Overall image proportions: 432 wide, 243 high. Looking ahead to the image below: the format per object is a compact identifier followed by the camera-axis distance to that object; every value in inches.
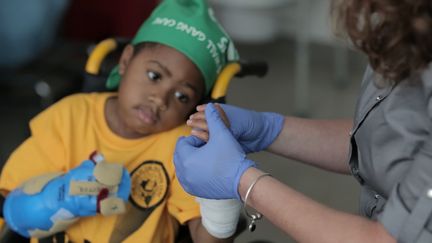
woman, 35.9
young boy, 54.0
